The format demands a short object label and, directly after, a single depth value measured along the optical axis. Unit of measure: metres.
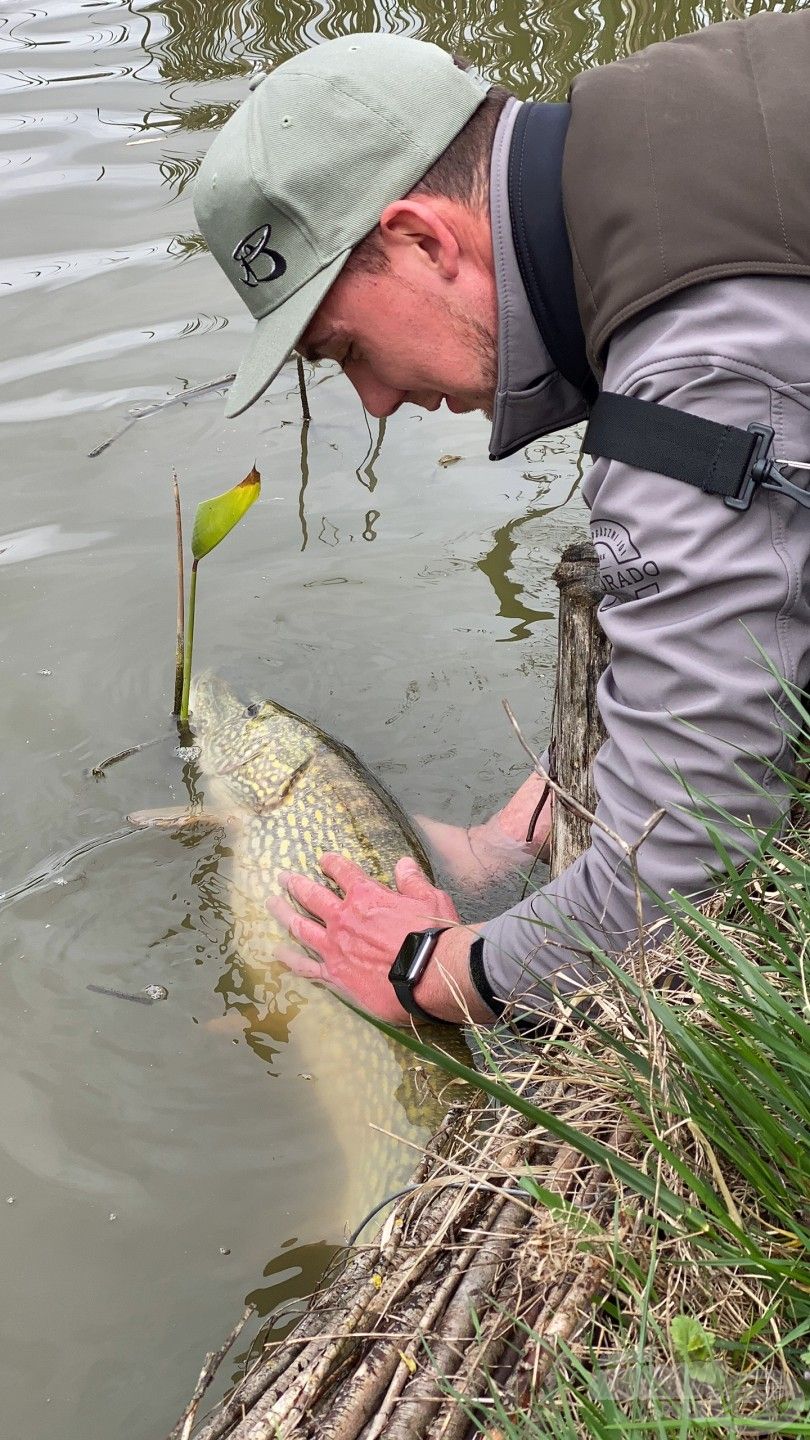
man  2.21
